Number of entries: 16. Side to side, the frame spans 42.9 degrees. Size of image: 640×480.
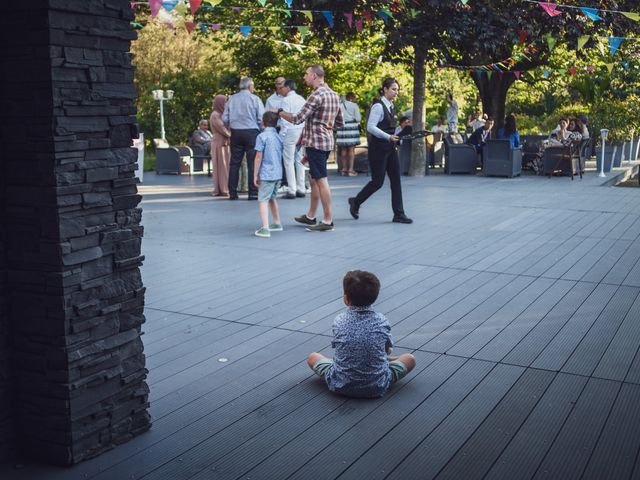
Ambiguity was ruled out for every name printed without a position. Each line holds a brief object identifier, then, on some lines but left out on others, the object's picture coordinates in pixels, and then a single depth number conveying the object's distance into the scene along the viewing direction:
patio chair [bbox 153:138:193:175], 19.50
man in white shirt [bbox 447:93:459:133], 24.78
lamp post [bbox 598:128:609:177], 18.04
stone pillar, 3.23
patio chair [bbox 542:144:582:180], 18.03
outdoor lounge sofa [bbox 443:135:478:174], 18.84
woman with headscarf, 14.32
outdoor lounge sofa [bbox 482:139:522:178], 17.91
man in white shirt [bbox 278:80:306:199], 13.02
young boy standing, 9.23
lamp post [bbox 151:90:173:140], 23.09
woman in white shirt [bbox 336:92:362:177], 18.22
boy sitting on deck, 4.25
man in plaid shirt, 9.75
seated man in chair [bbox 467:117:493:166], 19.91
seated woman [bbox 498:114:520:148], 18.42
